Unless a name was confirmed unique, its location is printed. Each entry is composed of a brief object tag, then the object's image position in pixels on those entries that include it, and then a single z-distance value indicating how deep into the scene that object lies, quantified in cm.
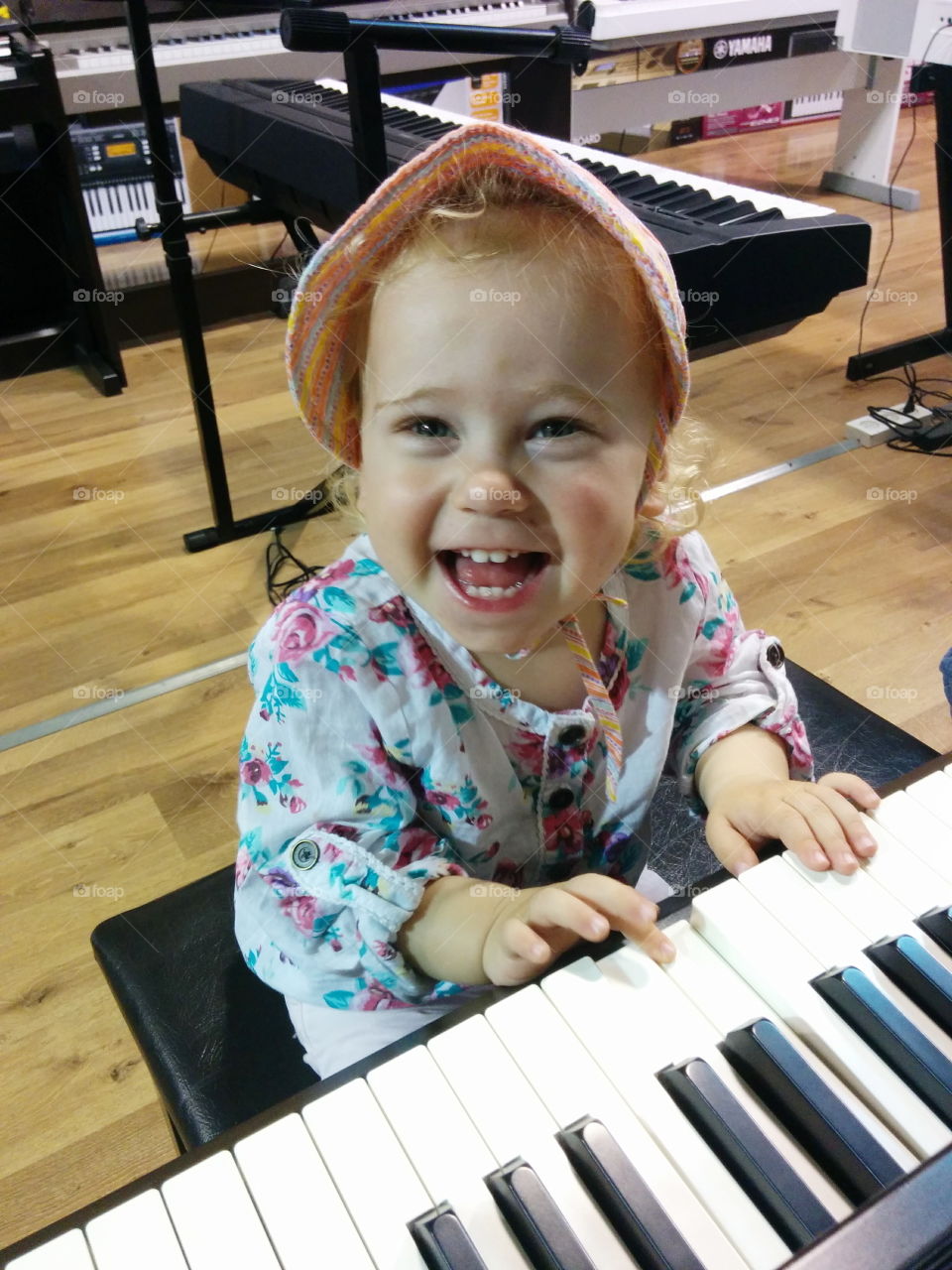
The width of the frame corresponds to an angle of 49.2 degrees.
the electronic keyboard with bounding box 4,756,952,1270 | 47
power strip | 253
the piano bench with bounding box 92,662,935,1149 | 75
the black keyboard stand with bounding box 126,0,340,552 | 173
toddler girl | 64
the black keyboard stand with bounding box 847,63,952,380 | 262
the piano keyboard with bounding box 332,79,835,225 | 143
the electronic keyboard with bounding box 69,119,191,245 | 333
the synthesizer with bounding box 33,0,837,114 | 250
